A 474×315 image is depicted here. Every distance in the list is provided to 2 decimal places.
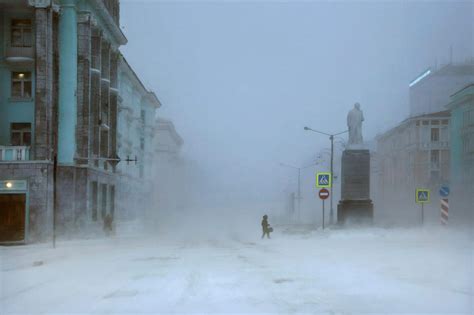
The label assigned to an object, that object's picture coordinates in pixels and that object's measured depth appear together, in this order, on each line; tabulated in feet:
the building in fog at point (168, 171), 293.43
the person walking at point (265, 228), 126.21
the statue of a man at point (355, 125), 137.59
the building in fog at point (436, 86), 302.45
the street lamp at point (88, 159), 97.22
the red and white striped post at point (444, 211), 127.75
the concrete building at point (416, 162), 282.15
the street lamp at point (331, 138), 178.83
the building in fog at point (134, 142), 193.98
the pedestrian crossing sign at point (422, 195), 131.64
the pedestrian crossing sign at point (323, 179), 124.79
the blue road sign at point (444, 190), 121.90
